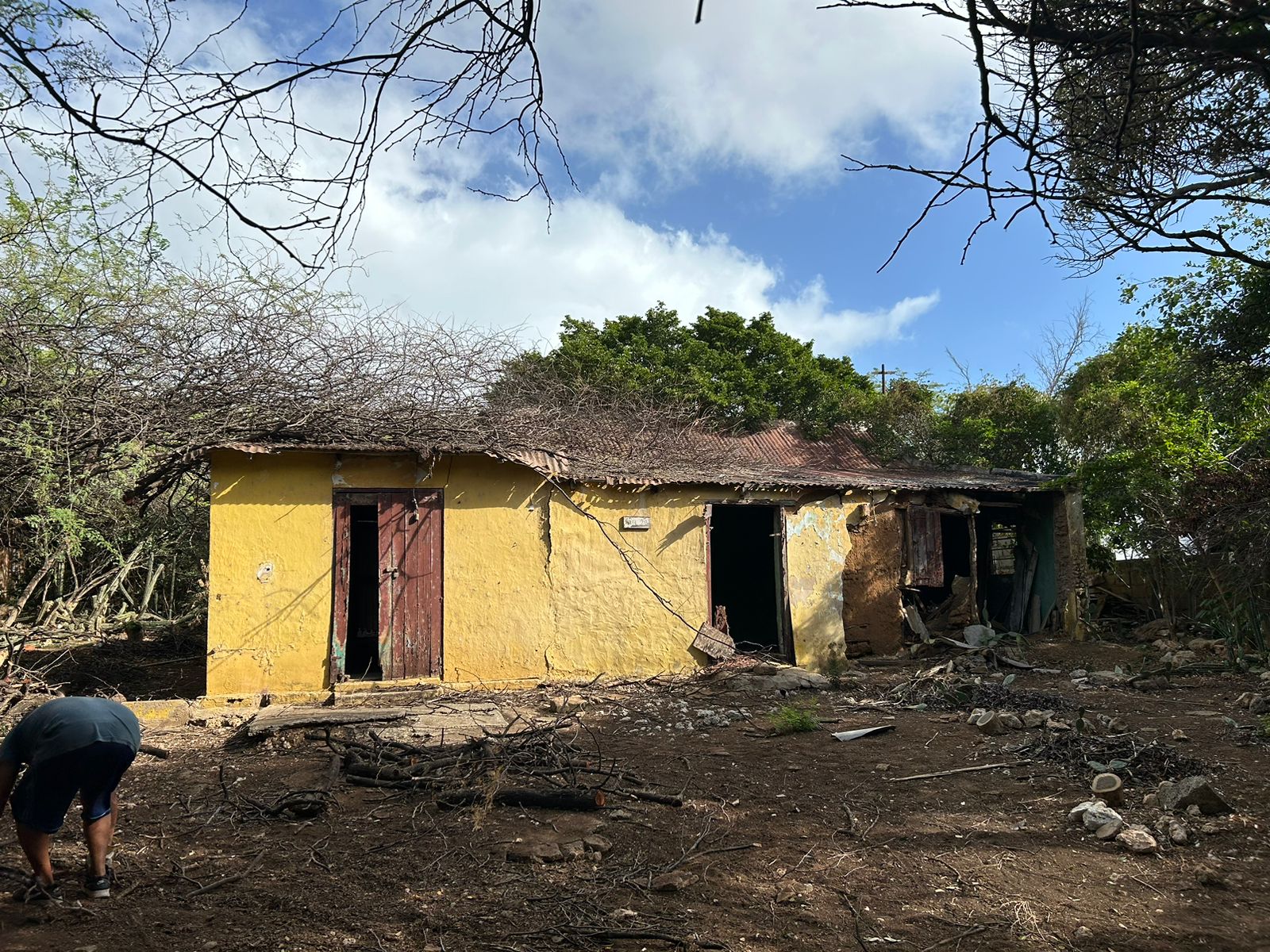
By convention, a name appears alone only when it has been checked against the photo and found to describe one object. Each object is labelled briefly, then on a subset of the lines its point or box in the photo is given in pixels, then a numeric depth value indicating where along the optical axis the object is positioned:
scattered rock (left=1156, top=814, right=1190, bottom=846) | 4.51
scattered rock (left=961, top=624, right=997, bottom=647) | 12.73
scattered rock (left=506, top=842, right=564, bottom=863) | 4.35
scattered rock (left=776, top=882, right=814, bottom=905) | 3.89
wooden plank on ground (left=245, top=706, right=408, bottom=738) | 7.29
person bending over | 3.68
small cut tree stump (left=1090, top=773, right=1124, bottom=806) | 5.18
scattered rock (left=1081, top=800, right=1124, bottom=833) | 4.69
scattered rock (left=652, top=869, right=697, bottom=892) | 3.96
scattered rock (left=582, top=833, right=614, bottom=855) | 4.50
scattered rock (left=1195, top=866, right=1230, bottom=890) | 3.97
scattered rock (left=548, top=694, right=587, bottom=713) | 8.38
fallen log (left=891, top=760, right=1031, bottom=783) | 6.03
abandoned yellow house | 9.57
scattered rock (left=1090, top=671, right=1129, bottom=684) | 10.37
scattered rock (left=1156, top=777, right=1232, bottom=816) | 4.86
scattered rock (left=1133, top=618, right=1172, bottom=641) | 13.09
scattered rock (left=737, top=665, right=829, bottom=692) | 10.02
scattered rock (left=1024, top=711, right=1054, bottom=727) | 7.41
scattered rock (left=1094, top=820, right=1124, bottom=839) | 4.58
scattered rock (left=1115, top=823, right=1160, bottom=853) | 4.39
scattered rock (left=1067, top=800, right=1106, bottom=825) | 4.90
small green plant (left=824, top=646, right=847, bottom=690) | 11.61
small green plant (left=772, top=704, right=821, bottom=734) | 7.68
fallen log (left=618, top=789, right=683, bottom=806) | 5.36
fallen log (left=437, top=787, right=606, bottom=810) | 5.18
